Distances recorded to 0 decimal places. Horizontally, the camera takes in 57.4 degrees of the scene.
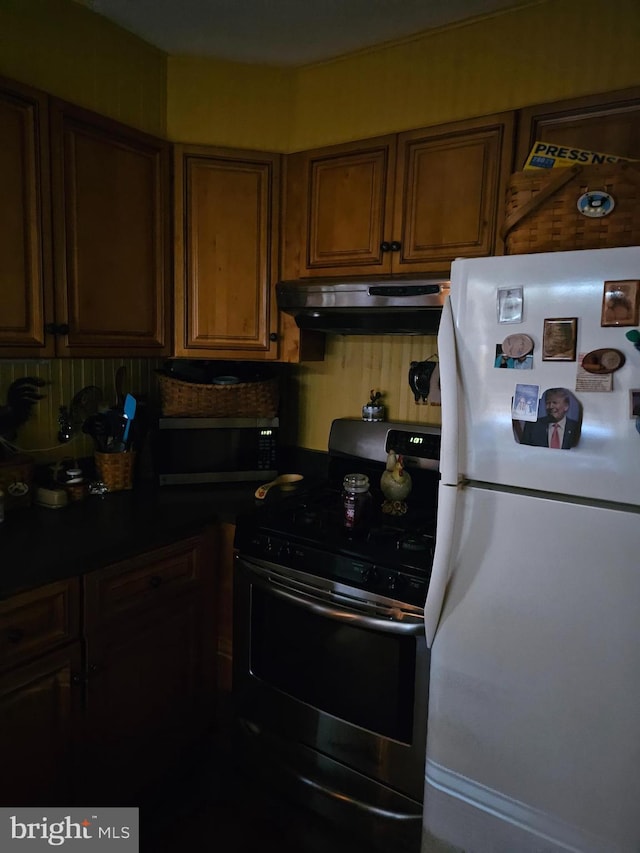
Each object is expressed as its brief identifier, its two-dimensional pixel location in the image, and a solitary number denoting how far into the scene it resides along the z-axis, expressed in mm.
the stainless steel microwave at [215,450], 2182
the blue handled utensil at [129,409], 2105
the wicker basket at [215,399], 2168
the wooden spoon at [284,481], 2094
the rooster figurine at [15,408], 1913
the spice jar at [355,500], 1820
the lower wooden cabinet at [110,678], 1423
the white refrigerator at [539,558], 1144
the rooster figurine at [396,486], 1975
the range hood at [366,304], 1720
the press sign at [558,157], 1305
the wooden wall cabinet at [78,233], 1635
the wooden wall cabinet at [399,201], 1740
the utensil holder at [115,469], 2094
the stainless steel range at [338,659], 1568
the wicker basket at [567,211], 1188
